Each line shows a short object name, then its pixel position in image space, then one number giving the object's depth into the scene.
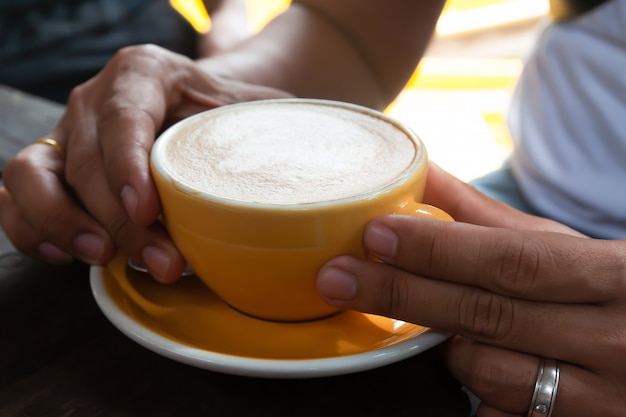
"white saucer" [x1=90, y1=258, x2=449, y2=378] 0.40
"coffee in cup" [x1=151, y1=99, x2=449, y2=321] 0.42
